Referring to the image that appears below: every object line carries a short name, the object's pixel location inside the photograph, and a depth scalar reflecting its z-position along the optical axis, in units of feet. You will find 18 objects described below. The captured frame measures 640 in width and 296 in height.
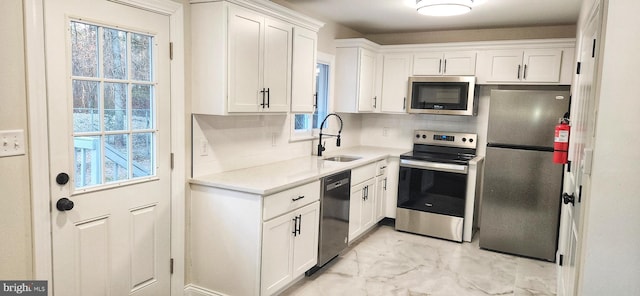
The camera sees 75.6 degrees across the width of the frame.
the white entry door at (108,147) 6.86
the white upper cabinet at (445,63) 15.01
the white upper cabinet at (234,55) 8.87
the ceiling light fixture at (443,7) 10.22
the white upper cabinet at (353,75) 15.14
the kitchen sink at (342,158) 14.28
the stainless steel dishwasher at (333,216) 11.05
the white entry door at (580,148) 6.32
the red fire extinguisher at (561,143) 9.14
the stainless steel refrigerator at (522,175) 12.64
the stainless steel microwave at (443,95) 14.80
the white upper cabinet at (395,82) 16.17
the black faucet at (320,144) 13.74
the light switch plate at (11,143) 6.09
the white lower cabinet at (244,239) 8.78
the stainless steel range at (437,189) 14.34
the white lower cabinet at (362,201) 13.00
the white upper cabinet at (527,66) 13.69
